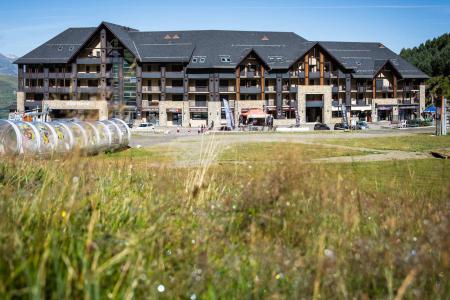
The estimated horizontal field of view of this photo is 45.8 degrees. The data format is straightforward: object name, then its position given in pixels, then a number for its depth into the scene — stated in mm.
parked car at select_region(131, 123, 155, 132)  63144
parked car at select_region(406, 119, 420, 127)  68562
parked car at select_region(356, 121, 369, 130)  65225
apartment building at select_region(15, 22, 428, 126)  79688
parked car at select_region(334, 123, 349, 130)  63925
